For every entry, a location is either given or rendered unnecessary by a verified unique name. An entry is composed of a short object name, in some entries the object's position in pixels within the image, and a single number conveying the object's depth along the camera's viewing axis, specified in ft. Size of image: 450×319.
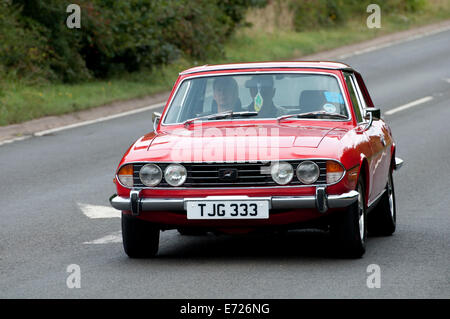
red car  46.33
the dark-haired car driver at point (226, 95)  54.68
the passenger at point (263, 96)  54.14
